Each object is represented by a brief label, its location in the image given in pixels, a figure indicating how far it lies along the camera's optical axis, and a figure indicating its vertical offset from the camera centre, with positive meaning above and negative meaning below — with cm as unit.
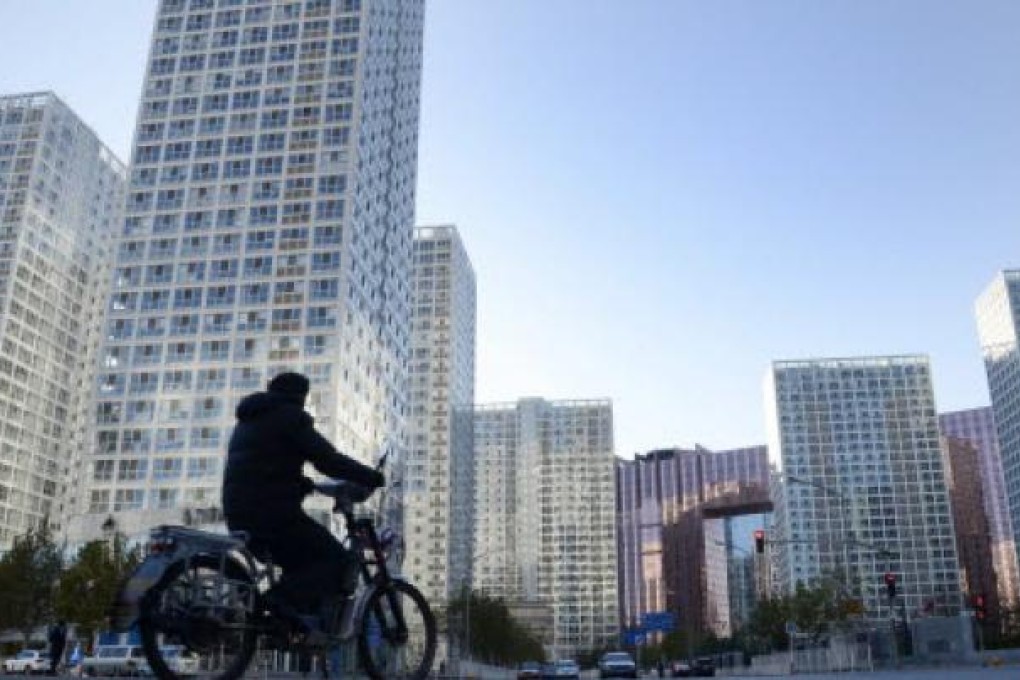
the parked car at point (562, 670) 4794 -146
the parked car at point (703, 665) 8657 -234
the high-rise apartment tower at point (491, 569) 19850 +1399
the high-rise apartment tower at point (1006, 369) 18312 +5171
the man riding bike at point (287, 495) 675 +98
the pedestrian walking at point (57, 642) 3375 -20
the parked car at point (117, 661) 4016 -97
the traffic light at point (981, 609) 4112 +145
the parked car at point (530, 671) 5987 -193
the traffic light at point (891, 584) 4194 +252
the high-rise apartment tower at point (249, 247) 9081 +3876
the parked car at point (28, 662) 5522 -149
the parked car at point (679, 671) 6516 -201
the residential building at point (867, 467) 18688 +3368
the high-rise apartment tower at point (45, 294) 12725 +4708
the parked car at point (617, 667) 4403 -115
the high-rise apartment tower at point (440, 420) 14425 +3410
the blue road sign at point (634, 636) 11956 +62
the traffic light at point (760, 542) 4494 +454
